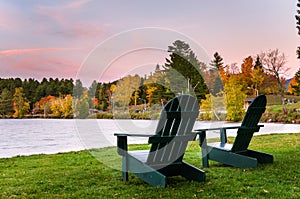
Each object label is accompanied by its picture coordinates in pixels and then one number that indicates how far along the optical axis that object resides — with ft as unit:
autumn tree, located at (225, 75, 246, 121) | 71.76
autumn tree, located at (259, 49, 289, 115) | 80.89
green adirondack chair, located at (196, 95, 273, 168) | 13.74
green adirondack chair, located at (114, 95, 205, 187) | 10.82
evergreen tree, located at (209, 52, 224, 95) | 85.87
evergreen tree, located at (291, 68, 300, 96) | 95.47
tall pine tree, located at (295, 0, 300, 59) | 71.26
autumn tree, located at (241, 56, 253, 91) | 114.83
